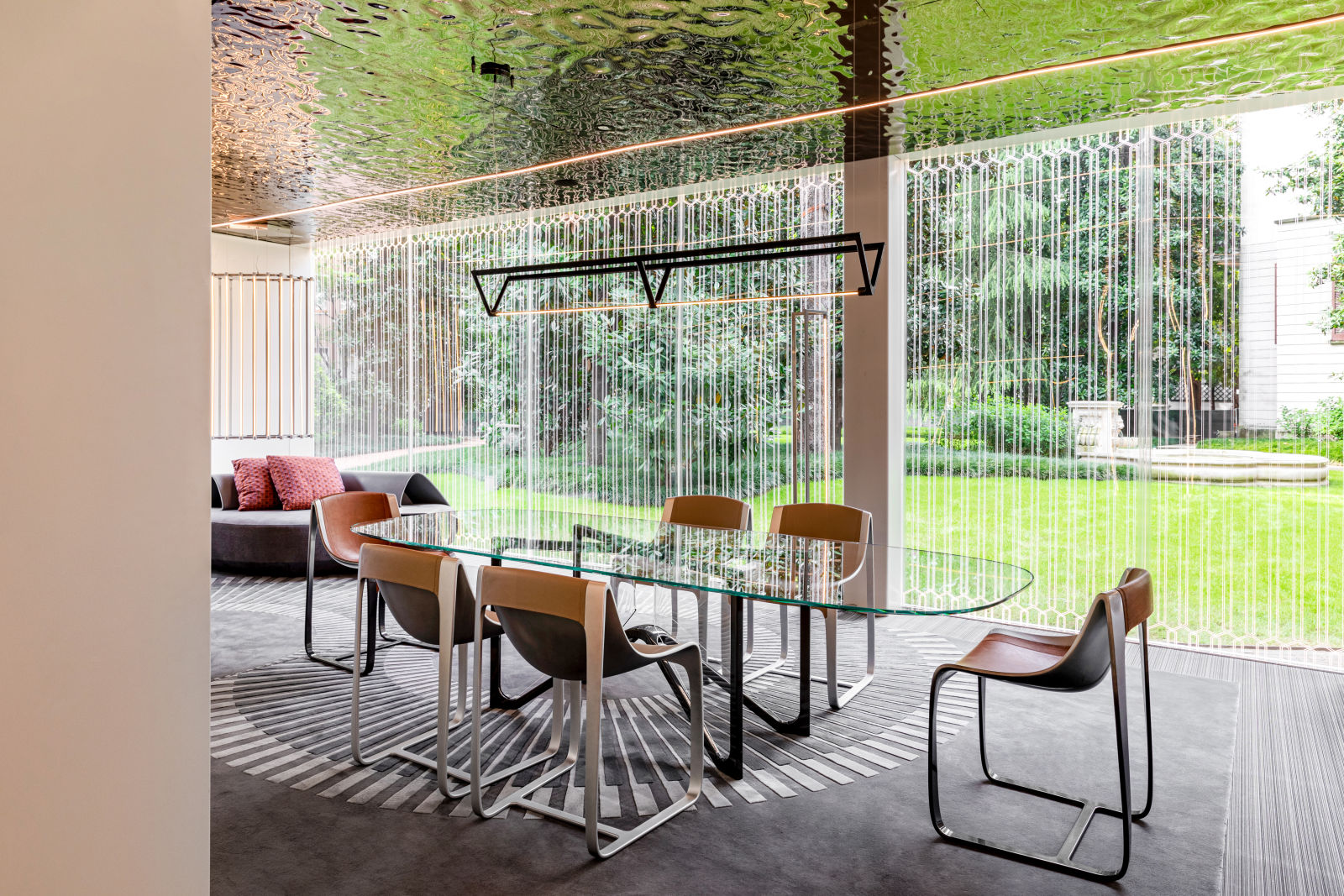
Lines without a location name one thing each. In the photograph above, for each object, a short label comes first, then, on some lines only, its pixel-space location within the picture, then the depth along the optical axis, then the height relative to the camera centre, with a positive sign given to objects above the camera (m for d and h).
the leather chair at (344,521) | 4.60 -0.46
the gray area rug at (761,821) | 2.55 -1.29
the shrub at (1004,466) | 5.11 -0.18
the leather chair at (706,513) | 4.53 -0.40
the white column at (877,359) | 5.58 +0.51
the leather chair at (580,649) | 2.58 -0.66
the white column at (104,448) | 1.17 -0.01
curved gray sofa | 6.78 -0.83
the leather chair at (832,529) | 4.00 -0.46
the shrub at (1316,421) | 4.52 +0.09
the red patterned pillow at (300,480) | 7.37 -0.36
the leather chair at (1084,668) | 2.56 -0.76
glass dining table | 2.86 -0.49
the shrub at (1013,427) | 5.21 +0.06
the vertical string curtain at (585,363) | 6.22 +0.64
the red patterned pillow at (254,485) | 7.39 -0.41
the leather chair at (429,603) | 2.96 -0.60
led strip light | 3.61 +1.73
